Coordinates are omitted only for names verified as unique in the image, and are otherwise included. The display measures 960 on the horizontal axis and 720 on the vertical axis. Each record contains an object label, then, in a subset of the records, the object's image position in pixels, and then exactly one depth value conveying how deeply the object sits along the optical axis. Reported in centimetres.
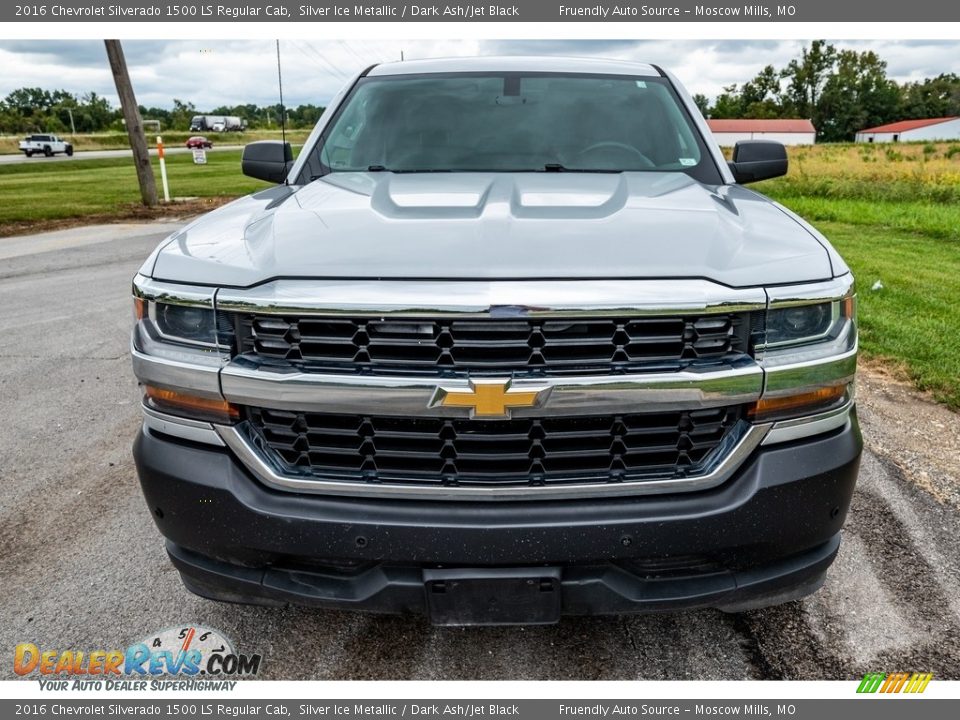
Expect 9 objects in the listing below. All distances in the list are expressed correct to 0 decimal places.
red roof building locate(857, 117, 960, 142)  9725
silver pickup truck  189
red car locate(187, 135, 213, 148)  4642
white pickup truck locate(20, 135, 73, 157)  4691
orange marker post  1640
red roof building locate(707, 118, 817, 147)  9781
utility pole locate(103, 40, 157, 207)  1586
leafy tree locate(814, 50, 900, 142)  11181
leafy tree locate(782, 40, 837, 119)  11269
